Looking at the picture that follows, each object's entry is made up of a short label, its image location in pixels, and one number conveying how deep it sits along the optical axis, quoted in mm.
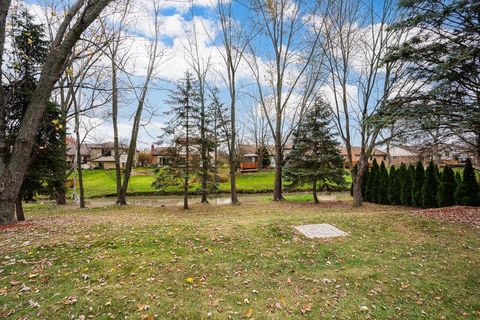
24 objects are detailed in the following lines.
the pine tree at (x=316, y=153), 13680
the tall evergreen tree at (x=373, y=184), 14641
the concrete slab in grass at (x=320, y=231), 5350
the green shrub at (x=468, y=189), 10016
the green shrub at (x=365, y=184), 15274
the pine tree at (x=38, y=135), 7144
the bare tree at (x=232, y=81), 13969
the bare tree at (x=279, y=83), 14086
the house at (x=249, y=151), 37419
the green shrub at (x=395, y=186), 13172
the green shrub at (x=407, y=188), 12508
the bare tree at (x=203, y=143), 13258
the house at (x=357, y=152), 47125
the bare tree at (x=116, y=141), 14070
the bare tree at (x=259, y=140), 31734
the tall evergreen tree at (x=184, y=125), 12586
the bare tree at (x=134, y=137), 14516
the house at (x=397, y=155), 39734
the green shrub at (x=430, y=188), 11547
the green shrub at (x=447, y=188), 10906
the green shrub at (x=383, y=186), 13961
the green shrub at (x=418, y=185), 12000
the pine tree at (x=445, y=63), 5816
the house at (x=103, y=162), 43484
